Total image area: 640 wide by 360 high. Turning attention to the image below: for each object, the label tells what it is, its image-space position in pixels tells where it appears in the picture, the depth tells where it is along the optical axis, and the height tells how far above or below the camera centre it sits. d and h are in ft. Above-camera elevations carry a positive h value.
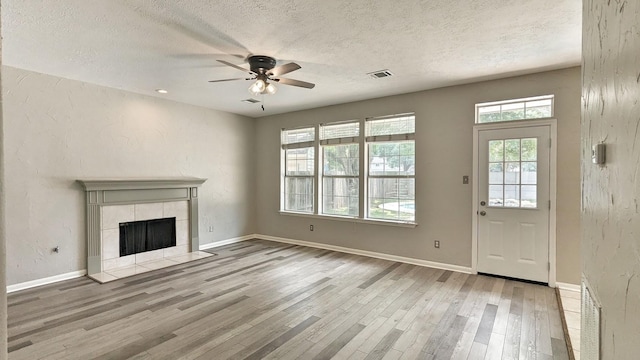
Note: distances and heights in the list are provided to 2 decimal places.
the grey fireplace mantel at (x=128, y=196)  14.48 -0.99
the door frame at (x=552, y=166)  12.69 +0.38
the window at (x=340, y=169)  18.49 +0.46
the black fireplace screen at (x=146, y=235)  15.87 -3.15
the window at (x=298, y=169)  20.56 +0.49
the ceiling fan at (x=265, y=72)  10.98 +3.74
